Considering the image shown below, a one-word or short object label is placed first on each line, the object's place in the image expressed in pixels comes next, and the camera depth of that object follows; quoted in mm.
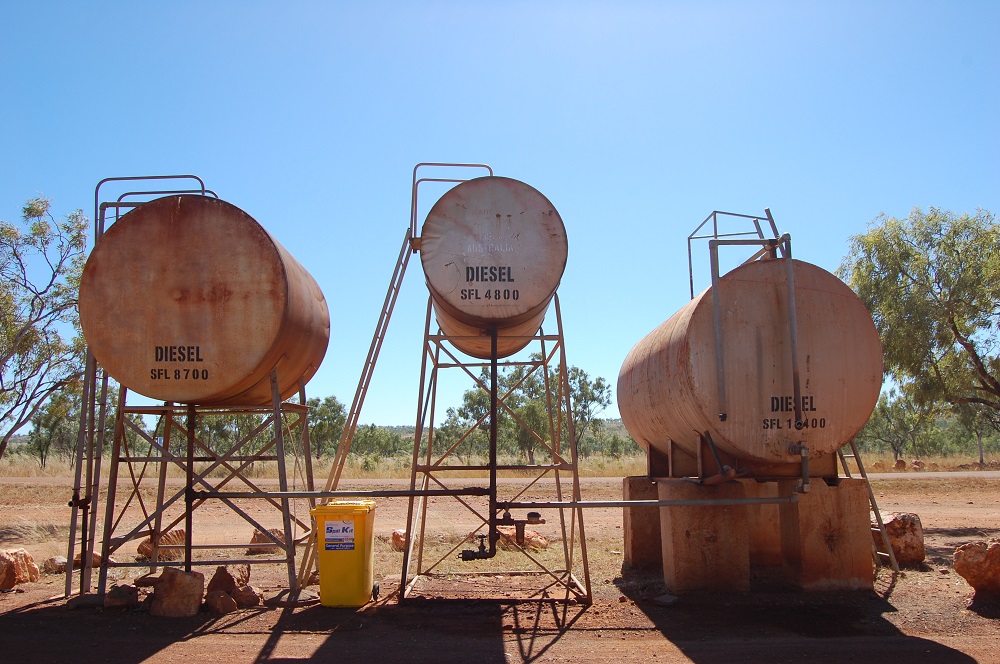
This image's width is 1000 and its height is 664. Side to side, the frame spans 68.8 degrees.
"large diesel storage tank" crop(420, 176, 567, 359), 7734
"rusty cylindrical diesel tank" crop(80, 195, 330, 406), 7746
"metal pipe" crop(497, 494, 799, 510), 7086
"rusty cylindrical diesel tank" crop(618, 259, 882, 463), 7480
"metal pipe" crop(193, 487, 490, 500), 7133
